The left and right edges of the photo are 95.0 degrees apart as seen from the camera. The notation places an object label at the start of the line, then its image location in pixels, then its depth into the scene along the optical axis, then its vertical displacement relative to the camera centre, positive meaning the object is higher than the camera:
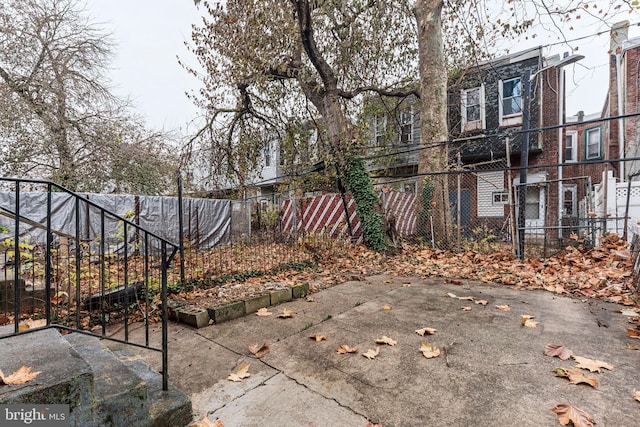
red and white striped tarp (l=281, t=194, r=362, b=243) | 8.24 -0.15
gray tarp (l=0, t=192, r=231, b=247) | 7.55 -0.02
